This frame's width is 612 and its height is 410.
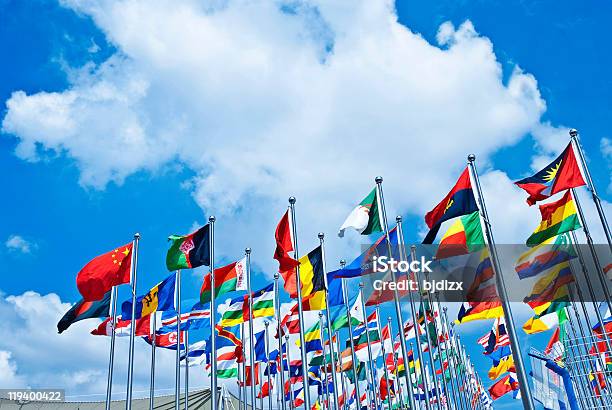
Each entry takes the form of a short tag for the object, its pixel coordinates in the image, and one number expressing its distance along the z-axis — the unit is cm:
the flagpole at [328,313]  1742
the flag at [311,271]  1956
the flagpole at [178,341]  2077
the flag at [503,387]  4035
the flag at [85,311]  1898
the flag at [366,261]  1869
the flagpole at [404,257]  1847
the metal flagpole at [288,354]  2749
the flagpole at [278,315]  2205
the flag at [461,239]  1664
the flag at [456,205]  1367
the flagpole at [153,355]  2341
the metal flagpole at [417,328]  1846
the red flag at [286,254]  1675
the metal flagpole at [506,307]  1040
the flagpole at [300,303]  1535
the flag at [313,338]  2753
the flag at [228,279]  2109
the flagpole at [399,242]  1566
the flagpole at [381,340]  2569
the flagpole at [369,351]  2306
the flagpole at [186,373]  2247
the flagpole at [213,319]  1608
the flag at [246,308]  2317
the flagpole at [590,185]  1359
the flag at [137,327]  2436
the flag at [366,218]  1728
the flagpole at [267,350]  2922
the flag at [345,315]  2420
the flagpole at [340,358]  2788
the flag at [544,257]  1953
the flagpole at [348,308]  2126
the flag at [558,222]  1650
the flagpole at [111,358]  2023
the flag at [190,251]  1936
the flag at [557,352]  1393
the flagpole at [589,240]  1527
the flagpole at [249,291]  2069
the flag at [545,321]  2361
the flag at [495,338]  2820
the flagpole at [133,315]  1953
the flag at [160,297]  2202
